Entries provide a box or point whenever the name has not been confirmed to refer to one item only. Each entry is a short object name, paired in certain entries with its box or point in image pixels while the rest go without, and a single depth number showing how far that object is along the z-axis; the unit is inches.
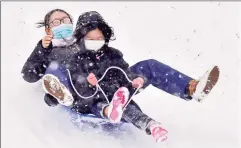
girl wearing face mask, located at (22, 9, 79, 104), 173.0
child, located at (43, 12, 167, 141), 164.4
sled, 167.8
